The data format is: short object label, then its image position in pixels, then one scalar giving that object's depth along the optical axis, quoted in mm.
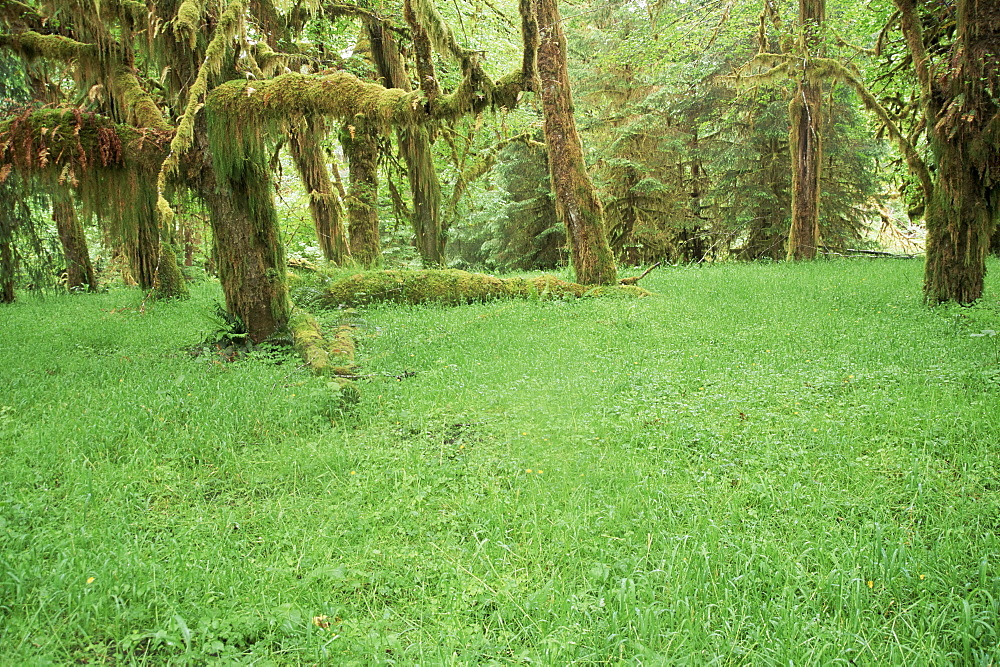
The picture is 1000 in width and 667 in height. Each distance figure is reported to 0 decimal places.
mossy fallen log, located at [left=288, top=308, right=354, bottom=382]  6767
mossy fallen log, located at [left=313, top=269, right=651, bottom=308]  11812
